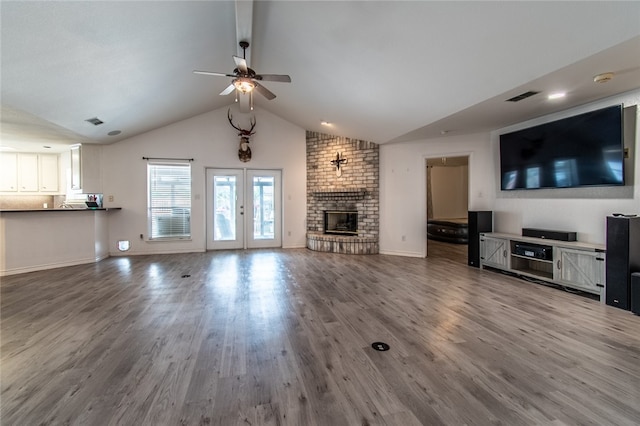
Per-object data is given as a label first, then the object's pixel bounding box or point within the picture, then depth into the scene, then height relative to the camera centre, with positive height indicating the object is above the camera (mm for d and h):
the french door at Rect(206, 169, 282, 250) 6957 +72
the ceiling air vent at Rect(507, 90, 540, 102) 3412 +1415
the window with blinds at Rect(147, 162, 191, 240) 6535 +259
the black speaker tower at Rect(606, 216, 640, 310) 3072 -521
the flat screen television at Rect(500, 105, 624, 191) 3455 +808
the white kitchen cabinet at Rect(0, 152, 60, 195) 6641 +917
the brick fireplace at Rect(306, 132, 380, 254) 6539 +479
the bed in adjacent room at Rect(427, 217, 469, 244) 7801 -574
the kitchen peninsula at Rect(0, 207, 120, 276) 4648 -482
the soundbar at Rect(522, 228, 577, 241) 3924 -352
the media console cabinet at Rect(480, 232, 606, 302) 3404 -689
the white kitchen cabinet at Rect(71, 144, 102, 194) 6051 +925
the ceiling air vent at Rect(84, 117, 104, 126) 4711 +1542
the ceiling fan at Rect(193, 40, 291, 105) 3369 +1637
